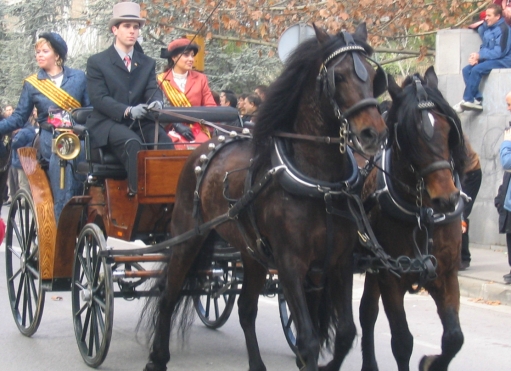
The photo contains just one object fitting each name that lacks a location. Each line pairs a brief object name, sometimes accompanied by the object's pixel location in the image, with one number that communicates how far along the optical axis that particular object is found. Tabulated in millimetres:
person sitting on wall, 11750
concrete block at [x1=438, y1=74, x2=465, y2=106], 12648
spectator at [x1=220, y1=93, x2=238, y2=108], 11602
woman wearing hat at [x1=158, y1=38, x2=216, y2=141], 7711
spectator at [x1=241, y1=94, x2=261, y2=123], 8082
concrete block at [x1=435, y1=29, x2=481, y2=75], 12492
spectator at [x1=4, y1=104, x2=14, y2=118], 18812
